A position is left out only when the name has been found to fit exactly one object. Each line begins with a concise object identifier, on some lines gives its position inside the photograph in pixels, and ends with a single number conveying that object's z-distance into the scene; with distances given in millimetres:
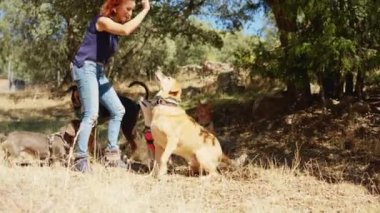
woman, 6309
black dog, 8523
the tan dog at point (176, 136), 6606
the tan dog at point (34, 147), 7195
